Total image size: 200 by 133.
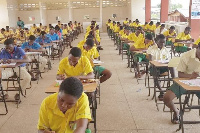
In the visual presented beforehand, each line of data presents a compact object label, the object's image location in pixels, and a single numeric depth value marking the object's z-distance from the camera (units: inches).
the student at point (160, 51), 190.9
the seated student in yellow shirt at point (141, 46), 231.1
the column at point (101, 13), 831.4
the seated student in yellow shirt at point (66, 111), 66.9
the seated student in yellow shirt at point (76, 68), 137.2
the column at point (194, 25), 377.1
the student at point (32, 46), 248.3
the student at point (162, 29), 429.2
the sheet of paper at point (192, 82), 111.8
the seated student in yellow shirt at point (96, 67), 189.3
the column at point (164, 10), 590.4
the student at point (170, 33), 356.5
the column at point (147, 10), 723.3
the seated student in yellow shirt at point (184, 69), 128.6
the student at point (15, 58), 184.1
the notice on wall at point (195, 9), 354.7
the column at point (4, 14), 662.5
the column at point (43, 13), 808.9
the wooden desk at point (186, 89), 104.7
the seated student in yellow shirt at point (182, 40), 294.0
